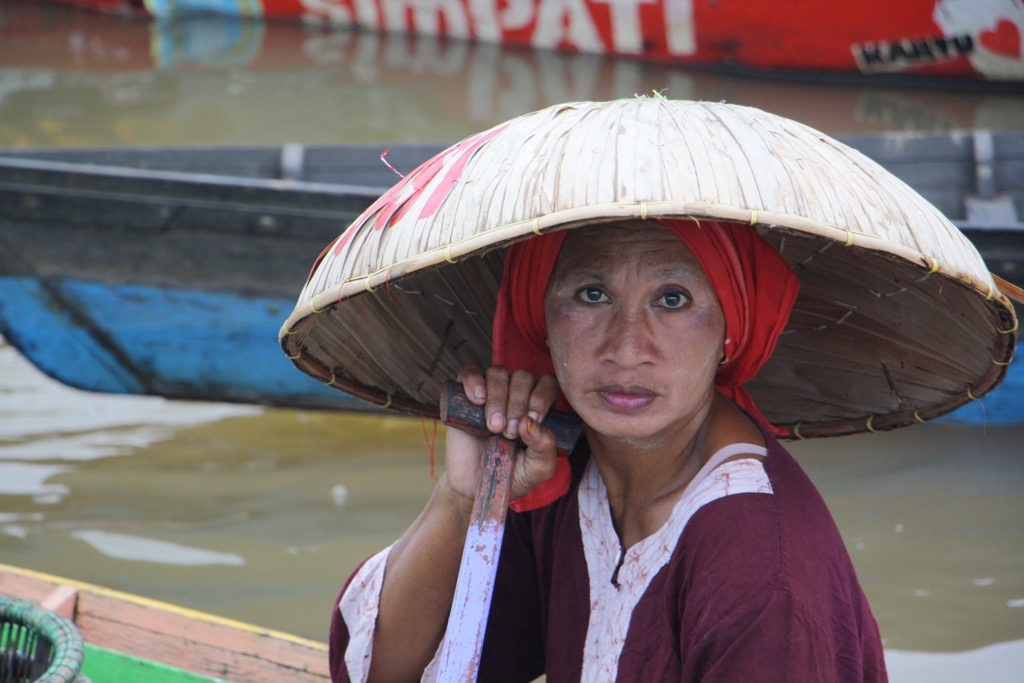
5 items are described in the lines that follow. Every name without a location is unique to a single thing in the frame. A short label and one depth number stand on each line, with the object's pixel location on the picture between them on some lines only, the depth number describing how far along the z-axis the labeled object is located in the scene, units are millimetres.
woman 2877
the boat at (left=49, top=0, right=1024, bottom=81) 10540
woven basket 3001
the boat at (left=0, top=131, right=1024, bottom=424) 4930
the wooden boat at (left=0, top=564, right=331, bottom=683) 3335
